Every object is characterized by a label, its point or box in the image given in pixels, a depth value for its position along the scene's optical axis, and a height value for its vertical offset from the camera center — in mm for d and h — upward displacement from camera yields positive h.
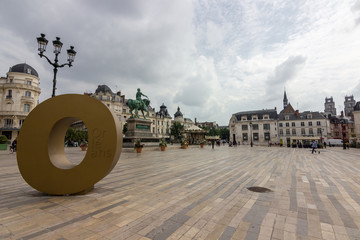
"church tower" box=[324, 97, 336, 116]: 131000 +23179
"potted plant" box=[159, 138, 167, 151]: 23205 -1290
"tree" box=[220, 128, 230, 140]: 105812 +2063
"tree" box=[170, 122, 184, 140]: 65100 +2063
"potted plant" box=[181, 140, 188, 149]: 30022 -1504
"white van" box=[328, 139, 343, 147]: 52869 -1749
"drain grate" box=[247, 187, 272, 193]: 5930 -1846
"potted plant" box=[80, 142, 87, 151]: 24012 -1340
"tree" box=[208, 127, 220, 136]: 95062 +2427
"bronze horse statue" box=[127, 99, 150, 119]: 25959 +4871
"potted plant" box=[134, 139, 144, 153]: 19156 -1126
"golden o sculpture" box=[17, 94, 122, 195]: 5242 -290
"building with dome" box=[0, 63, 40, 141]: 43000 +10116
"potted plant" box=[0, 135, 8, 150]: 25125 -908
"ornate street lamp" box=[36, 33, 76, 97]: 11367 +6047
